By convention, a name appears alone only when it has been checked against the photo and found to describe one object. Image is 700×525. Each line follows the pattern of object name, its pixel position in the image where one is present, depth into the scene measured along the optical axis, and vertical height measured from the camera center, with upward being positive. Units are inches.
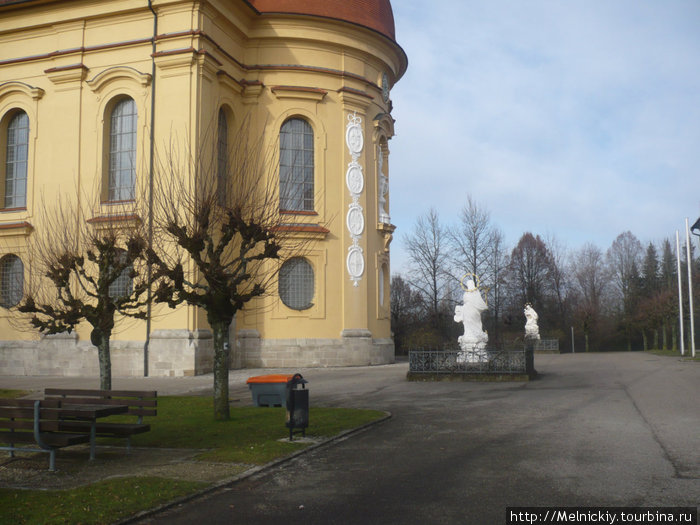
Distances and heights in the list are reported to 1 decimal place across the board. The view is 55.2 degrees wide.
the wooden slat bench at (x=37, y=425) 313.7 -47.5
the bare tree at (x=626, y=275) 2521.2 +208.1
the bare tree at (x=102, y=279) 585.0 +41.2
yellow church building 993.5 +317.2
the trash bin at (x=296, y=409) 398.3 -51.1
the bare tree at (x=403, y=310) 1895.9 +42.8
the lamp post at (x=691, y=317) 1380.2 +9.6
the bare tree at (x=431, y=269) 1996.8 +161.4
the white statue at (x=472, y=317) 956.6 +8.2
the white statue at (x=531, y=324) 1793.8 -4.5
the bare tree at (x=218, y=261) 470.6 +45.0
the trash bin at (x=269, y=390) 583.2 -58.0
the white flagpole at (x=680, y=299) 1459.2 +49.4
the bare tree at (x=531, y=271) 2513.5 +198.7
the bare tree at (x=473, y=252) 2037.4 +215.5
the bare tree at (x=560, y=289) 2578.7 +135.6
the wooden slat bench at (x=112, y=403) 344.8 -47.5
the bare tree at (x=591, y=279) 2923.2 +196.0
